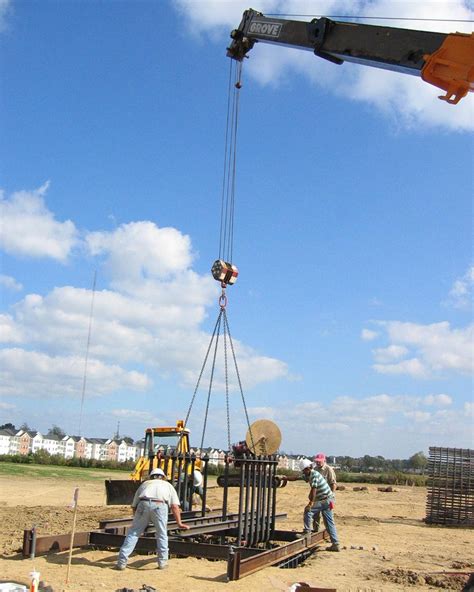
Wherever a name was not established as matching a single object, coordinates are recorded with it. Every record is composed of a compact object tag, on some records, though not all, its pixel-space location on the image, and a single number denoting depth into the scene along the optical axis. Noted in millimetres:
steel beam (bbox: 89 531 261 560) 10203
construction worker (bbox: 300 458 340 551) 12916
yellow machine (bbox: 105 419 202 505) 18766
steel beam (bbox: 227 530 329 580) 8992
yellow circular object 12711
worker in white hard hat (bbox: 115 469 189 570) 9781
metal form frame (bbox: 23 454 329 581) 10031
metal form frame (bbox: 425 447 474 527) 19328
